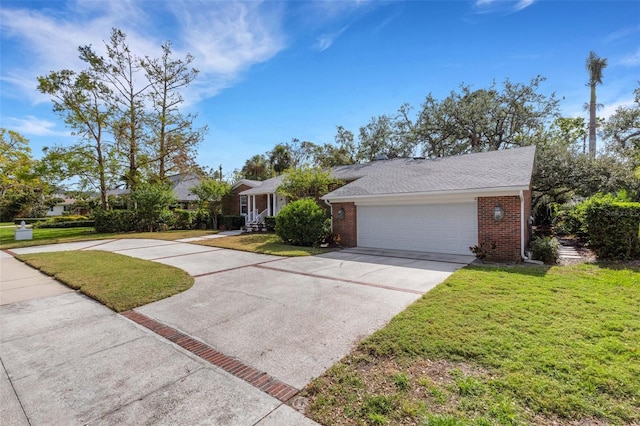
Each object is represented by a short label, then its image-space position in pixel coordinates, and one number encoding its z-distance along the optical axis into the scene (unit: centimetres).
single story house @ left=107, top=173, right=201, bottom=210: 3020
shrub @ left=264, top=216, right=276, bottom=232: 1961
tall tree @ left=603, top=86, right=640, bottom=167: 2219
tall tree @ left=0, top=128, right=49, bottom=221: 2306
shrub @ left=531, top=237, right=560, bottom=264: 858
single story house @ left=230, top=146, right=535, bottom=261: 916
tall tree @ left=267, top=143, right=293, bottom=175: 3675
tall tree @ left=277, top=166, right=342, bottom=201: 1639
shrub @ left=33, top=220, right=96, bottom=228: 2830
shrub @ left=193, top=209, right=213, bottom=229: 2394
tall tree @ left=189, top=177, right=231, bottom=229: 2209
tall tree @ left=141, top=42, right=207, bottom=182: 2391
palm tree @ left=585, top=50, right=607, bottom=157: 2919
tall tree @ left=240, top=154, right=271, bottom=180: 3796
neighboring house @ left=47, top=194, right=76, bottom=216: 4959
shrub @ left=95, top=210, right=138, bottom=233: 2091
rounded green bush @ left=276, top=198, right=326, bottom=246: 1294
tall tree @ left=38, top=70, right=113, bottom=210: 2134
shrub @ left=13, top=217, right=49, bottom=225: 3426
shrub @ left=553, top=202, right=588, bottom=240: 1232
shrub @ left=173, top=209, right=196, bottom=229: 2293
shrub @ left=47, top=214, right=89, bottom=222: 3030
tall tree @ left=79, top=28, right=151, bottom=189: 2222
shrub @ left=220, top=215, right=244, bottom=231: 2240
